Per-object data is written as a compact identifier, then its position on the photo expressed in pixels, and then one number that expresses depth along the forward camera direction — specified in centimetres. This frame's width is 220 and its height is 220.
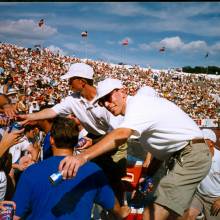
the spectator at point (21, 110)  516
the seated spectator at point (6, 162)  289
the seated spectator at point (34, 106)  1053
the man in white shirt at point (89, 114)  415
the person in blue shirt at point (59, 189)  227
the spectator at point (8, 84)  953
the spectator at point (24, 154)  471
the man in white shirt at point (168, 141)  293
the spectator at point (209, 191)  471
